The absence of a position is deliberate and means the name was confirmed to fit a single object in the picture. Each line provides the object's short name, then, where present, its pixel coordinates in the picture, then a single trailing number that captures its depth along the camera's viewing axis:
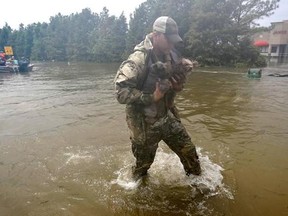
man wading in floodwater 3.15
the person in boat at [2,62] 26.64
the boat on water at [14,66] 25.81
